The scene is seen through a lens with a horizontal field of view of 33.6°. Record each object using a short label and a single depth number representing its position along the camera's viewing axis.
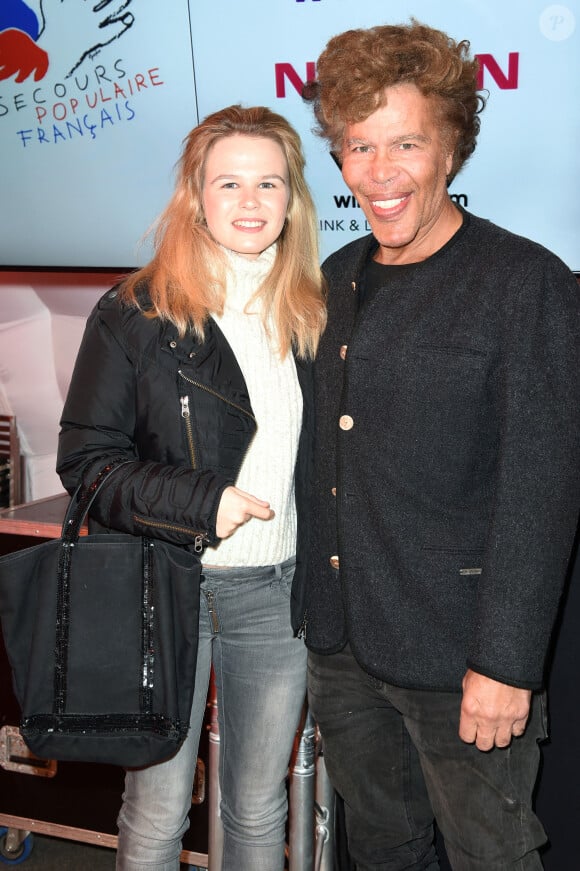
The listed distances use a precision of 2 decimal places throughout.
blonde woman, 1.61
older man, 1.41
